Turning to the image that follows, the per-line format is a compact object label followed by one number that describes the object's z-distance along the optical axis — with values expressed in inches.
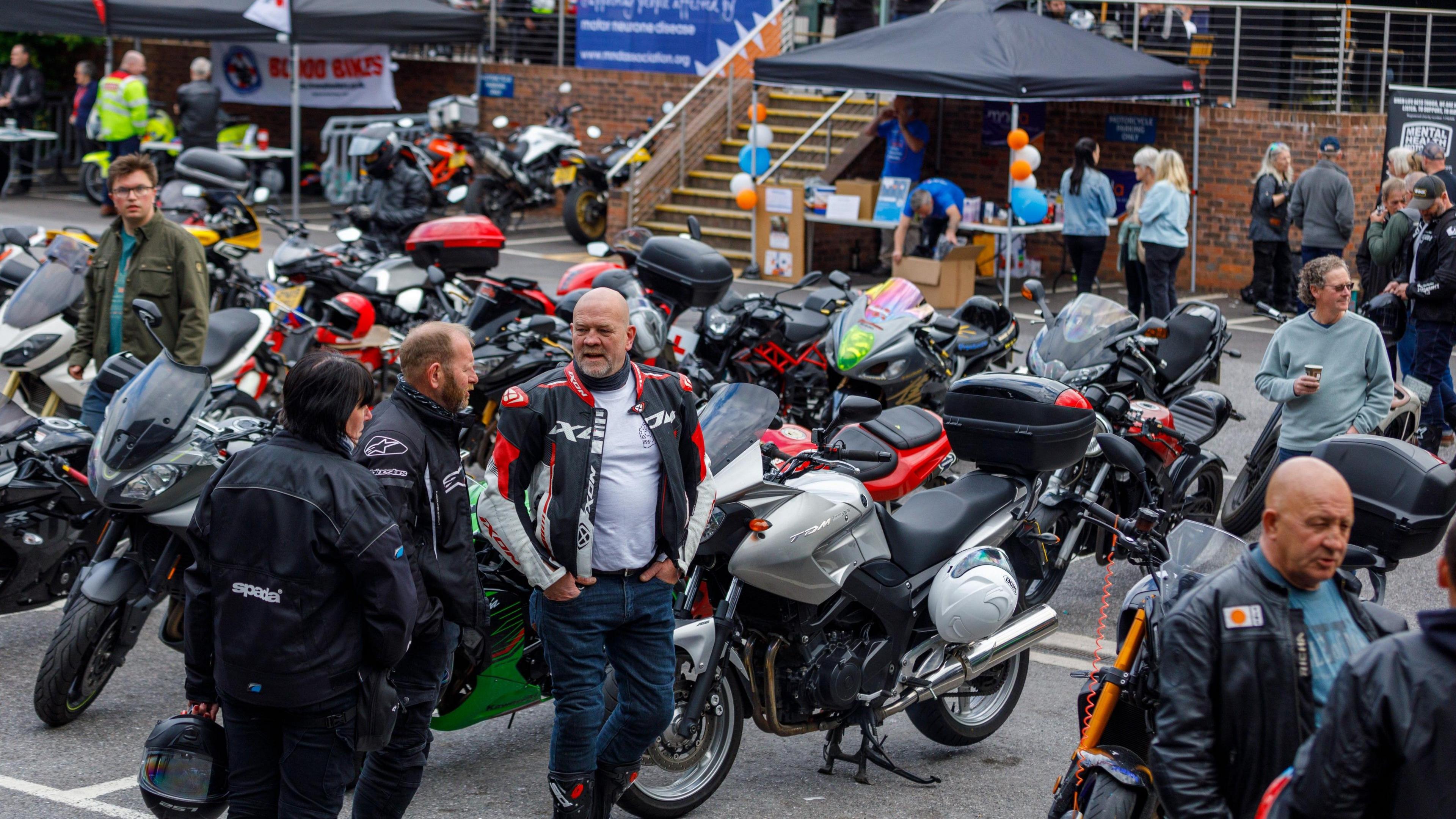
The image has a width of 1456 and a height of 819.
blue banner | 828.6
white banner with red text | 885.8
